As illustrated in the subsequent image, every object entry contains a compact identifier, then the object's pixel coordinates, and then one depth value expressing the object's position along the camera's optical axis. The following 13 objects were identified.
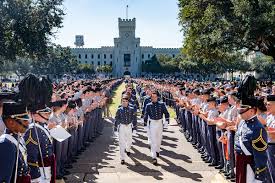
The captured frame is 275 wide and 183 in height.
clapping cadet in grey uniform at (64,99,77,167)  6.22
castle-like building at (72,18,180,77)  85.31
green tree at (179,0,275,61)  13.01
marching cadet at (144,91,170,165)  6.64
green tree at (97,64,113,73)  75.69
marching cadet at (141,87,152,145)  8.92
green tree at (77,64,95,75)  75.29
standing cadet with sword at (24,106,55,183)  2.94
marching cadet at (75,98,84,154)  7.10
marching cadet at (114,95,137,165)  6.70
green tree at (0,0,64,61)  17.13
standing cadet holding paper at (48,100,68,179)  5.23
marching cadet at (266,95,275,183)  4.07
